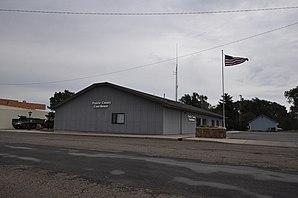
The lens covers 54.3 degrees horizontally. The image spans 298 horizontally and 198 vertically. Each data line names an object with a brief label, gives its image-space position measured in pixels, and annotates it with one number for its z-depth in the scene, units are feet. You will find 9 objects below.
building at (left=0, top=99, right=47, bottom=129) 153.58
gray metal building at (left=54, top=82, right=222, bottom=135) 92.84
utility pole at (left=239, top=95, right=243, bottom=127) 236.92
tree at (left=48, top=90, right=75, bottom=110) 258.18
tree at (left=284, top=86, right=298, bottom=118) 295.69
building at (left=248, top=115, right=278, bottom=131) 261.85
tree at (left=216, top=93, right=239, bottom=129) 233.14
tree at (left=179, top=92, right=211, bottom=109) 306.96
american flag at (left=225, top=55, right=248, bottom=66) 87.95
